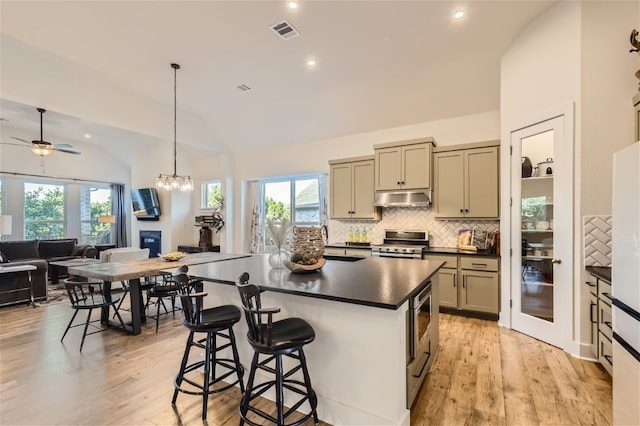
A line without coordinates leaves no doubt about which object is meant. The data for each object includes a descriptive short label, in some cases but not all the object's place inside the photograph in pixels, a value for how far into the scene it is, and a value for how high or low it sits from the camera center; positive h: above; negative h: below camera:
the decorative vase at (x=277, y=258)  2.52 -0.39
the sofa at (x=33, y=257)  4.68 -1.00
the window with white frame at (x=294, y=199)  6.20 +0.31
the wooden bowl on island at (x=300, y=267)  2.32 -0.44
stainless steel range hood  4.54 +0.23
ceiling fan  5.14 +1.15
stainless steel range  4.33 -0.52
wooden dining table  3.25 -0.70
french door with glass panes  2.96 -0.19
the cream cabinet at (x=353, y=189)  5.09 +0.43
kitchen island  1.72 -0.77
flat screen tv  7.70 +0.23
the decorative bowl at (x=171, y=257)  4.09 -0.64
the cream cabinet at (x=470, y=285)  3.82 -0.98
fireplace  7.82 -0.80
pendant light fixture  4.04 +0.41
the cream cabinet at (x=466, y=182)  4.09 +0.45
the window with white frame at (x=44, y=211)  7.42 +0.01
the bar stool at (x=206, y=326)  1.98 -0.78
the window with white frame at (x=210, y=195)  7.54 +0.45
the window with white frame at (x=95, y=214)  8.45 -0.08
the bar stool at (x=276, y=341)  1.66 -0.75
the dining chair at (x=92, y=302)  3.24 -1.07
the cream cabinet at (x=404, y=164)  4.46 +0.76
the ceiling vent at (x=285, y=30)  3.23 +2.07
